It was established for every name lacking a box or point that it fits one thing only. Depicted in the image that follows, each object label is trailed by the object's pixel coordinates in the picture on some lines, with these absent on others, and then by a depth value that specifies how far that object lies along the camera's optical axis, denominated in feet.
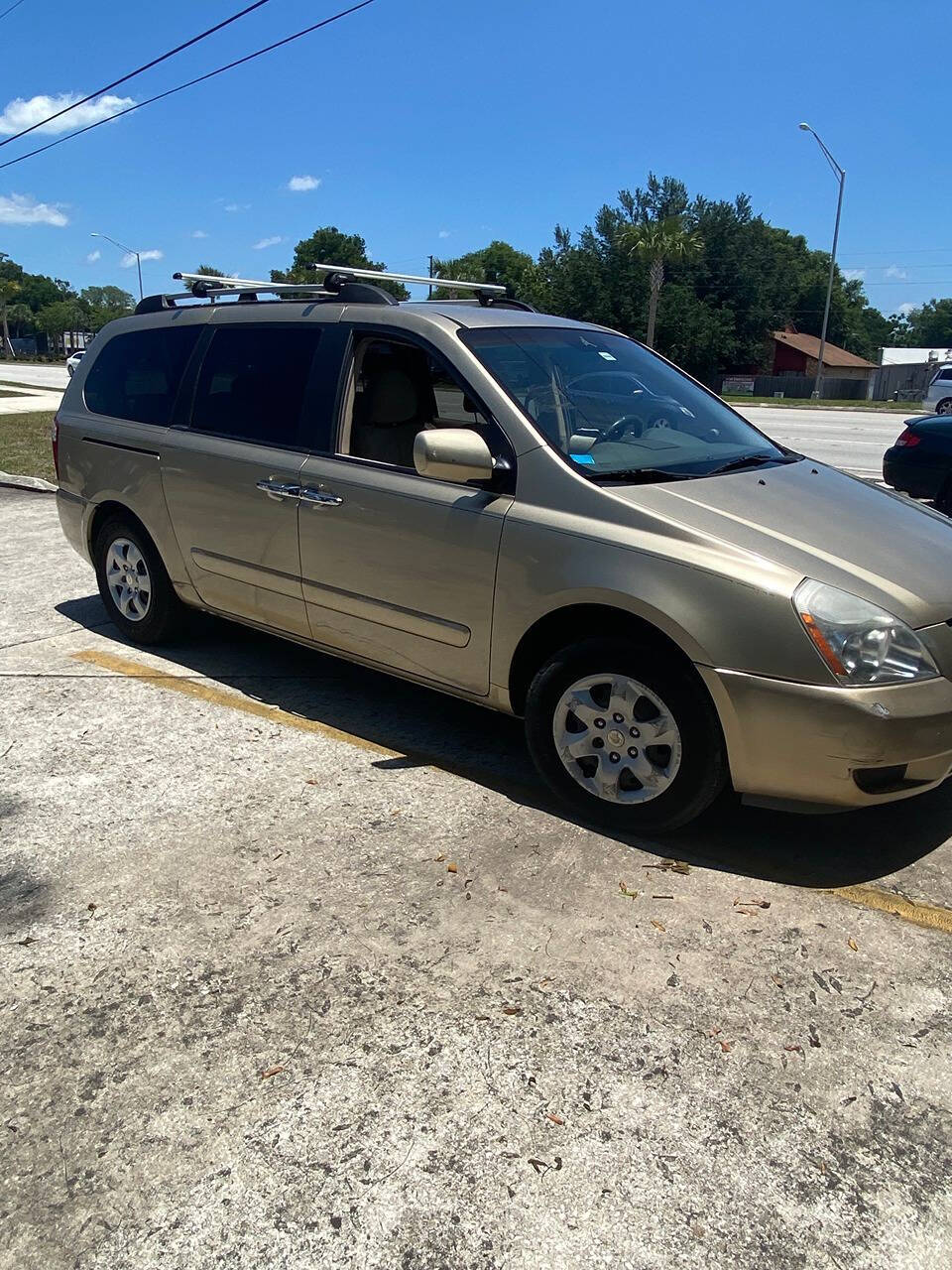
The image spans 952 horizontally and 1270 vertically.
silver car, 90.38
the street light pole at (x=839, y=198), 116.16
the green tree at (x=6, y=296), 303.58
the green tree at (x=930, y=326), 393.50
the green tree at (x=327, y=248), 382.01
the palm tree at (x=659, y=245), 154.92
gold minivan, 10.36
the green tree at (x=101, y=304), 419.74
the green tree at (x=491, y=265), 321.93
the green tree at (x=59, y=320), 408.87
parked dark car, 32.86
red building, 213.66
